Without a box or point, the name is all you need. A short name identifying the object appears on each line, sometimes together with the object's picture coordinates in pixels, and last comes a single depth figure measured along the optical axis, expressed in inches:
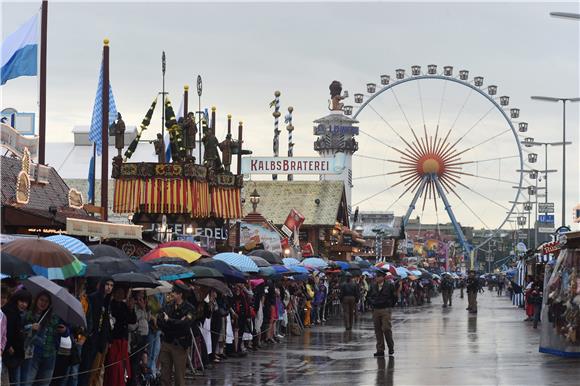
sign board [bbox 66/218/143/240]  806.5
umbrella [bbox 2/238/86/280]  539.2
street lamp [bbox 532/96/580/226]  2048.5
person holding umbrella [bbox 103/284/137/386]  633.6
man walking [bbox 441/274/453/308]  2416.3
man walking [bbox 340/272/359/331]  1390.3
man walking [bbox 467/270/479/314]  1973.4
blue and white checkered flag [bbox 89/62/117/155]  1124.5
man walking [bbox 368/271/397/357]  956.6
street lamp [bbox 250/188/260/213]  1806.2
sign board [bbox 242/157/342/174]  2568.9
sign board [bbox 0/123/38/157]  878.4
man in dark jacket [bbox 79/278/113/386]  597.0
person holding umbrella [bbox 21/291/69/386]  510.3
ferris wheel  3339.1
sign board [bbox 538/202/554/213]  2888.8
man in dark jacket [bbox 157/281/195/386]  644.7
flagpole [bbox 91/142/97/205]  1175.6
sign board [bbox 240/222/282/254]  1786.4
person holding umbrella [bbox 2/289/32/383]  490.0
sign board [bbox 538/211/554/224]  3015.7
